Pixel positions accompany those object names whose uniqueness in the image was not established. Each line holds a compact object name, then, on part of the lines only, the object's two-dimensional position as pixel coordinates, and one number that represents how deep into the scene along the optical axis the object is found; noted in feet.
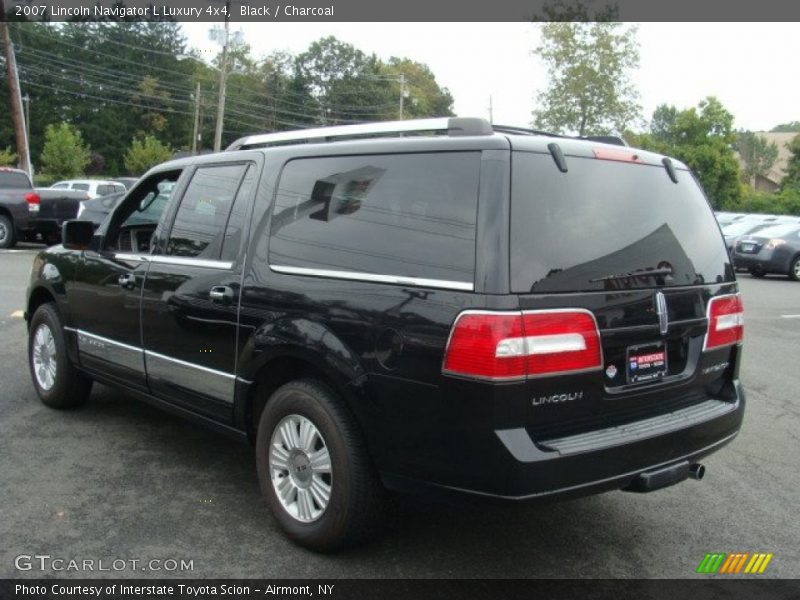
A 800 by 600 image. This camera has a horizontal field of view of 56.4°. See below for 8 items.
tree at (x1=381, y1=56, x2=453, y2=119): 279.49
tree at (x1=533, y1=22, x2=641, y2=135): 121.29
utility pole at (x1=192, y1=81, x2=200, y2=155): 201.67
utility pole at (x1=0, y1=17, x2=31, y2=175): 86.28
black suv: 9.26
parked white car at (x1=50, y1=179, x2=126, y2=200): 82.29
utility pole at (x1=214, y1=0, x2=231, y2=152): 107.11
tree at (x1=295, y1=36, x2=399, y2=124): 256.52
